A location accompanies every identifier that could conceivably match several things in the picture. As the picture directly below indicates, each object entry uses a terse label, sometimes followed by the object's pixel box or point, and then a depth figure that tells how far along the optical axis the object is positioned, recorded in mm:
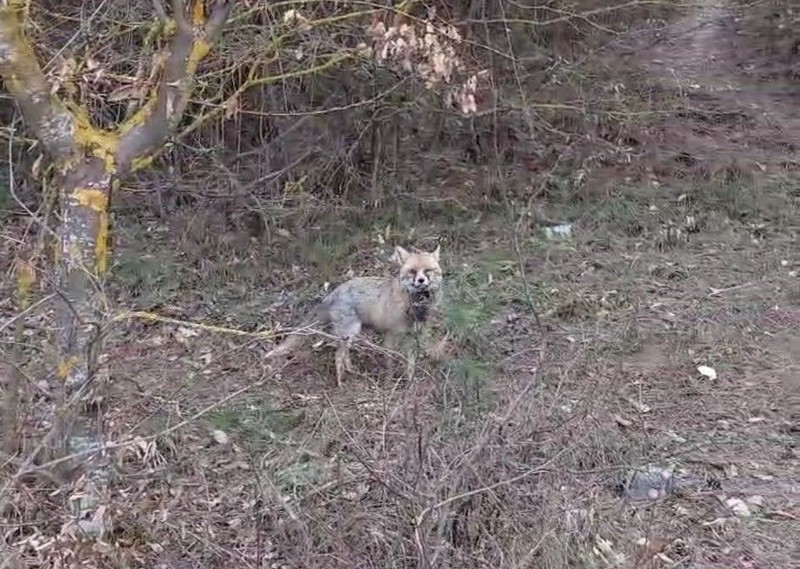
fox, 7582
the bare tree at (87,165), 4832
